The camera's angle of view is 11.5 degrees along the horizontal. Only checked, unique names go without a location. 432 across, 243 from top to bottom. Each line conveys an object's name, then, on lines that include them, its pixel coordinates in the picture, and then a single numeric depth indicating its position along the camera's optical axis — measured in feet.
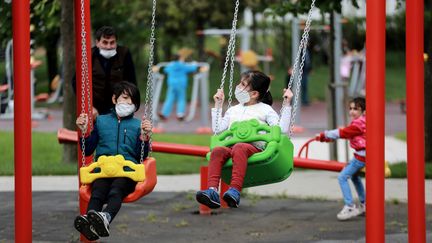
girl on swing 46.29
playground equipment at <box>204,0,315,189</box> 46.68
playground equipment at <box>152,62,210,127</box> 134.10
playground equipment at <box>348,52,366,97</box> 157.93
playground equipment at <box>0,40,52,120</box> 127.13
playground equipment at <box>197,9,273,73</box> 142.17
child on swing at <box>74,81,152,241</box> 46.52
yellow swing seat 46.84
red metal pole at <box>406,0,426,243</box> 47.76
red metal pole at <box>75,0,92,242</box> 51.79
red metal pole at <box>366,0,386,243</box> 43.10
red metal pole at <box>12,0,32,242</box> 45.12
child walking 60.91
